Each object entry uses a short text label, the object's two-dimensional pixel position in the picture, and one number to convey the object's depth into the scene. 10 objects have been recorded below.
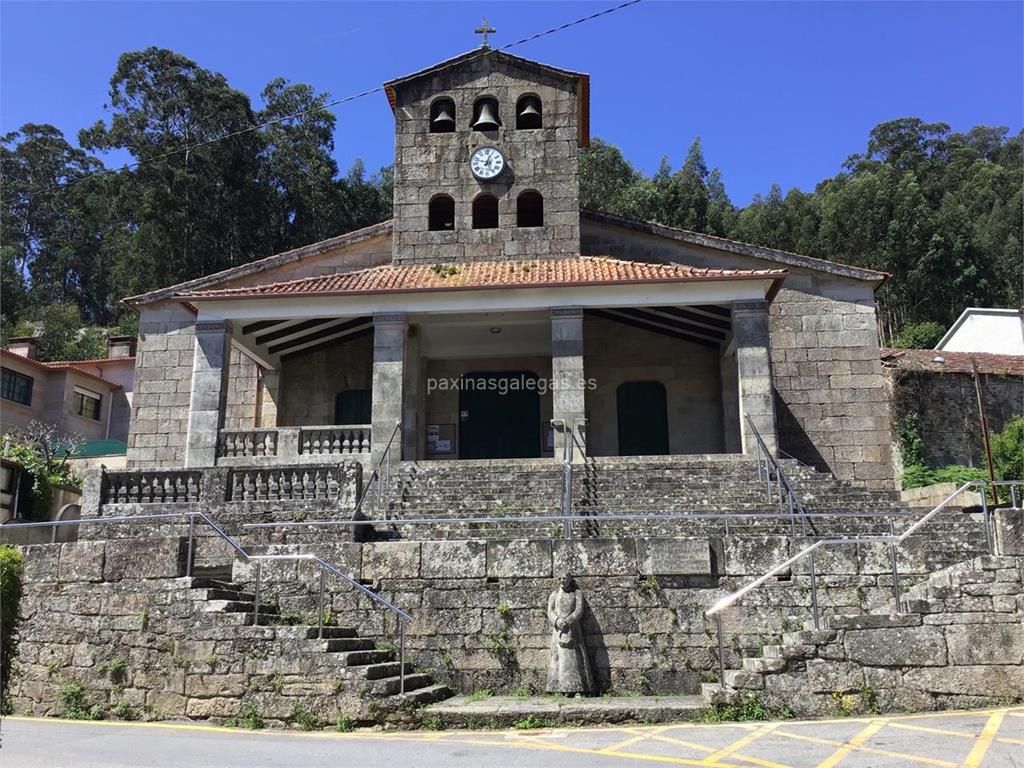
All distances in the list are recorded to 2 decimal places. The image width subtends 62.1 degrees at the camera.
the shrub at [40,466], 17.30
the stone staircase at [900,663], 7.93
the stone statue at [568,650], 8.79
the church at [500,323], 16.55
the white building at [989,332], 29.45
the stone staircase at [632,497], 10.98
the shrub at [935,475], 20.56
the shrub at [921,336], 34.38
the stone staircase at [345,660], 8.06
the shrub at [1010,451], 19.91
